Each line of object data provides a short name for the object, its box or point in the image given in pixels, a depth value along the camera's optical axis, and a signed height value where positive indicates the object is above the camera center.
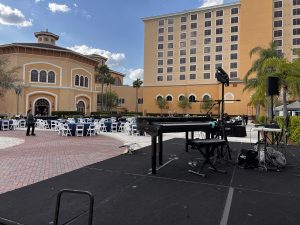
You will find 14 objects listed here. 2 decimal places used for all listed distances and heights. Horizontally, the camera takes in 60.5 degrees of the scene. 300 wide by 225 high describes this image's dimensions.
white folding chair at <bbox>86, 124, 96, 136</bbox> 16.05 -1.00
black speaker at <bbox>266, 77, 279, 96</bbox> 7.64 +0.87
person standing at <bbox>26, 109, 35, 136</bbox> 15.87 -0.46
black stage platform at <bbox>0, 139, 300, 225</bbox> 3.27 -1.30
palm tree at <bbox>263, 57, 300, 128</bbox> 14.38 +2.39
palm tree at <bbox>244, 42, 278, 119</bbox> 28.94 +6.60
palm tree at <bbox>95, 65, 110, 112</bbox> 60.22 +9.99
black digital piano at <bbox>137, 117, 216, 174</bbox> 5.17 -0.26
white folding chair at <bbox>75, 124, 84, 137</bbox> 15.78 -0.92
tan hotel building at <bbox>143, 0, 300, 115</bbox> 51.38 +15.35
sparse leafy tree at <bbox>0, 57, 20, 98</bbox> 33.53 +4.82
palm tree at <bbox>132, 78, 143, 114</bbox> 67.06 +7.68
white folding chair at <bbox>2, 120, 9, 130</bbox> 19.72 -0.81
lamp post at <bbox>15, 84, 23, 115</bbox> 34.72 +3.68
